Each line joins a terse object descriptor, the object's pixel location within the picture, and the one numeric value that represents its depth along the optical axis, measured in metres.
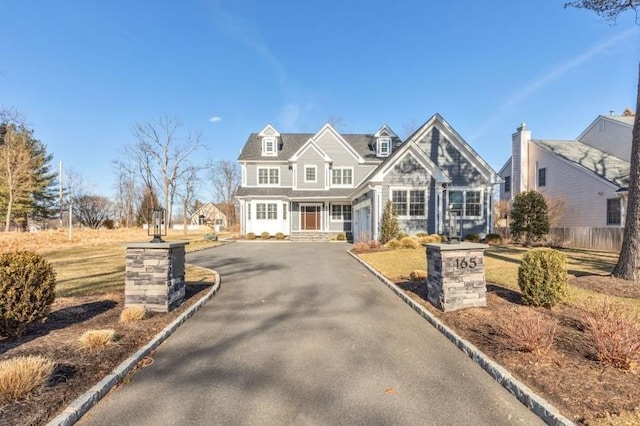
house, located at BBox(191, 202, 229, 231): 71.83
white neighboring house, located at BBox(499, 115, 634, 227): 19.67
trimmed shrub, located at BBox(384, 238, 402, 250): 16.96
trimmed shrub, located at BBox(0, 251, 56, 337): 4.87
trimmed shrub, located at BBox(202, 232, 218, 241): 25.32
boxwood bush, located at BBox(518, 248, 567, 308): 6.20
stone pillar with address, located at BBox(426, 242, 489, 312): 6.33
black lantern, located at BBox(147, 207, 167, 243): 6.83
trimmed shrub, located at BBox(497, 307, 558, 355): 4.27
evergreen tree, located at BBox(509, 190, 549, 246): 18.35
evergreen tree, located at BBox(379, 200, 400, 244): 18.48
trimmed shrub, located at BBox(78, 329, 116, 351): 4.50
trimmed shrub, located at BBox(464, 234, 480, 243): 20.23
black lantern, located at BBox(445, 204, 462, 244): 6.71
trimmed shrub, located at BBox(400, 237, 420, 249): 16.75
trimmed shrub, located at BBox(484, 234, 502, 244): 20.07
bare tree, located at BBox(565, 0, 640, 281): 8.32
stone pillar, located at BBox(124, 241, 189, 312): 6.42
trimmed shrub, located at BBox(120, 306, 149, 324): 5.72
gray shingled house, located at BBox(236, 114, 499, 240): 20.22
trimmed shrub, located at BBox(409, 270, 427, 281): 9.32
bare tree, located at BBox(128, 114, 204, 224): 37.78
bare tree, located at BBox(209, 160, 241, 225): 58.25
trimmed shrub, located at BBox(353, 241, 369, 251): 17.33
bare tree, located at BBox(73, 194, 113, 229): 57.12
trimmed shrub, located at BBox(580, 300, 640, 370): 3.82
